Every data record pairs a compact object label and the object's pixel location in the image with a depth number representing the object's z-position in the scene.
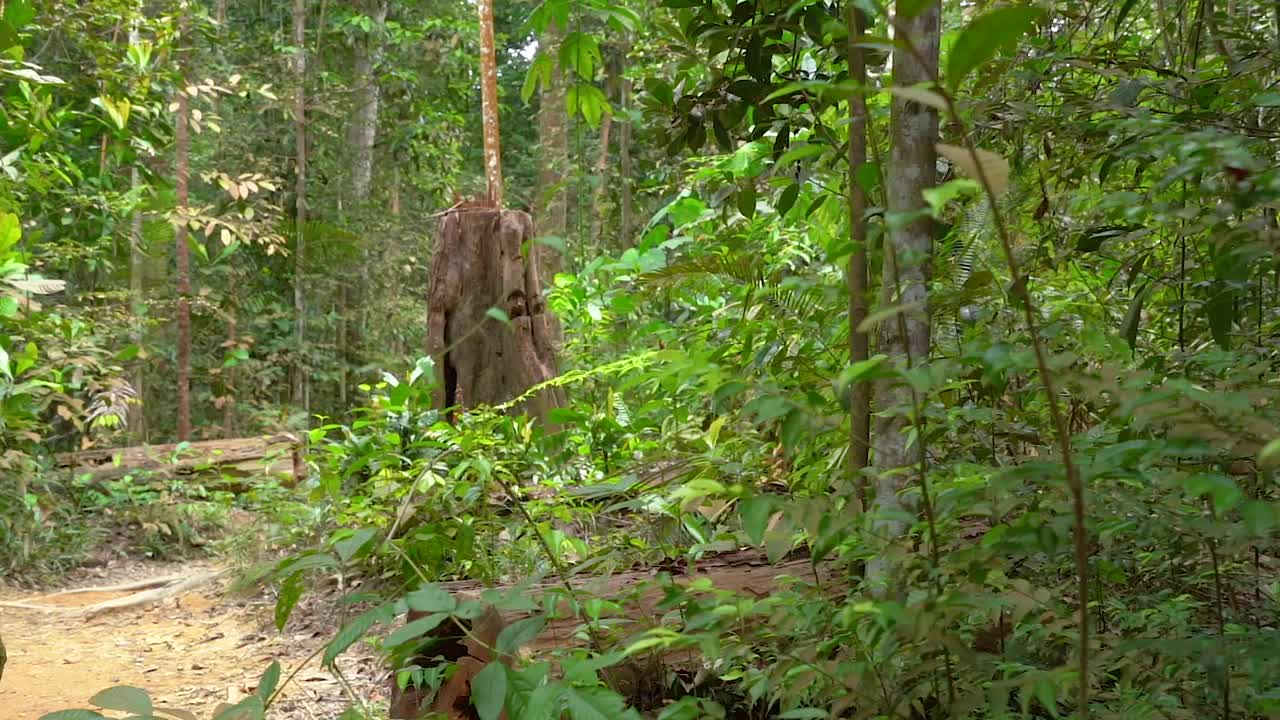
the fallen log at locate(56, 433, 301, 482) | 8.30
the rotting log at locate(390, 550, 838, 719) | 2.26
